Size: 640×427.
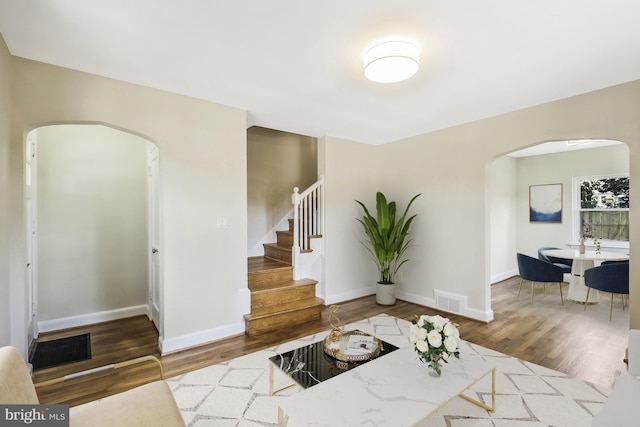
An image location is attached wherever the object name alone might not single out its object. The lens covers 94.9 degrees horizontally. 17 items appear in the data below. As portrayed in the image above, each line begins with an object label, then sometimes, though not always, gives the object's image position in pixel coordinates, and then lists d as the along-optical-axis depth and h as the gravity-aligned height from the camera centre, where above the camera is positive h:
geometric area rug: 1.92 -1.36
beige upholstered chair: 1.17 -0.93
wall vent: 3.88 -1.21
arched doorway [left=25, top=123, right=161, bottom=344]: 3.31 -0.15
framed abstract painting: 5.68 +0.18
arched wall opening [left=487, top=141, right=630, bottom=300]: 5.22 +0.34
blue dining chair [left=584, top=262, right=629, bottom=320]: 3.56 -0.83
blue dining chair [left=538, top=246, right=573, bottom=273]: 5.08 -0.87
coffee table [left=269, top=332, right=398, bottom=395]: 1.82 -1.02
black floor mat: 2.65 -1.33
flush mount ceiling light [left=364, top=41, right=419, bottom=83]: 1.97 +1.04
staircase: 3.34 -1.06
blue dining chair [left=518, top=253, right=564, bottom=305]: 4.20 -0.87
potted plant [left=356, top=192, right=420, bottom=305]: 4.31 -0.35
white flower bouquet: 1.71 -0.76
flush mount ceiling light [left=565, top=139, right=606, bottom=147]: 4.56 +1.08
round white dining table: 4.23 -0.88
